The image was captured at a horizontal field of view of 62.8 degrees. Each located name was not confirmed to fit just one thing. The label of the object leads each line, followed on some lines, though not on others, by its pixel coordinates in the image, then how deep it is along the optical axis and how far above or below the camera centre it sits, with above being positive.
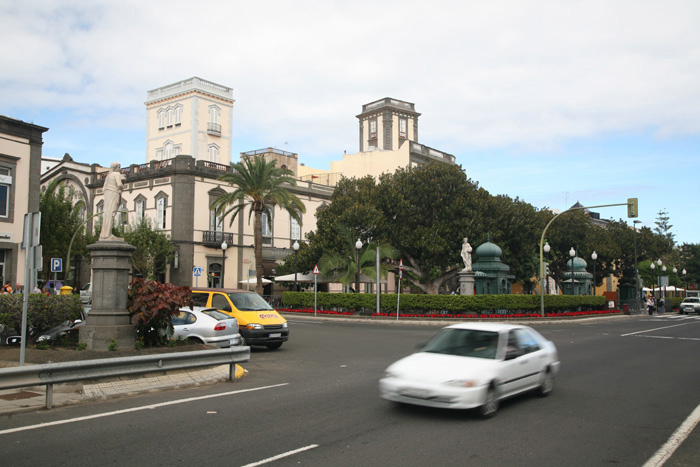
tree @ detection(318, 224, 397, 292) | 37.25 +1.27
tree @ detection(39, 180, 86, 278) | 38.53 +3.97
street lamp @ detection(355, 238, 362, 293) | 32.25 +0.43
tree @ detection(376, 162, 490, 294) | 39.69 +4.69
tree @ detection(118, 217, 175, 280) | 41.28 +2.31
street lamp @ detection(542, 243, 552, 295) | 52.81 +0.79
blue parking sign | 31.51 +0.84
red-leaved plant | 12.09 -0.56
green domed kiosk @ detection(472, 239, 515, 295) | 35.53 +0.53
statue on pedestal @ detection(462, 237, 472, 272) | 33.38 +1.39
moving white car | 7.76 -1.30
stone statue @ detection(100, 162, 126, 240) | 13.22 +2.02
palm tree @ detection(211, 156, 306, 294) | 36.72 +5.90
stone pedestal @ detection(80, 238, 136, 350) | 12.00 -0.44
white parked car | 14.58 -1.24
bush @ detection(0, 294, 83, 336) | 12.19 -0.67
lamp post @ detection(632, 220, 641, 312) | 49.47 -1.41
